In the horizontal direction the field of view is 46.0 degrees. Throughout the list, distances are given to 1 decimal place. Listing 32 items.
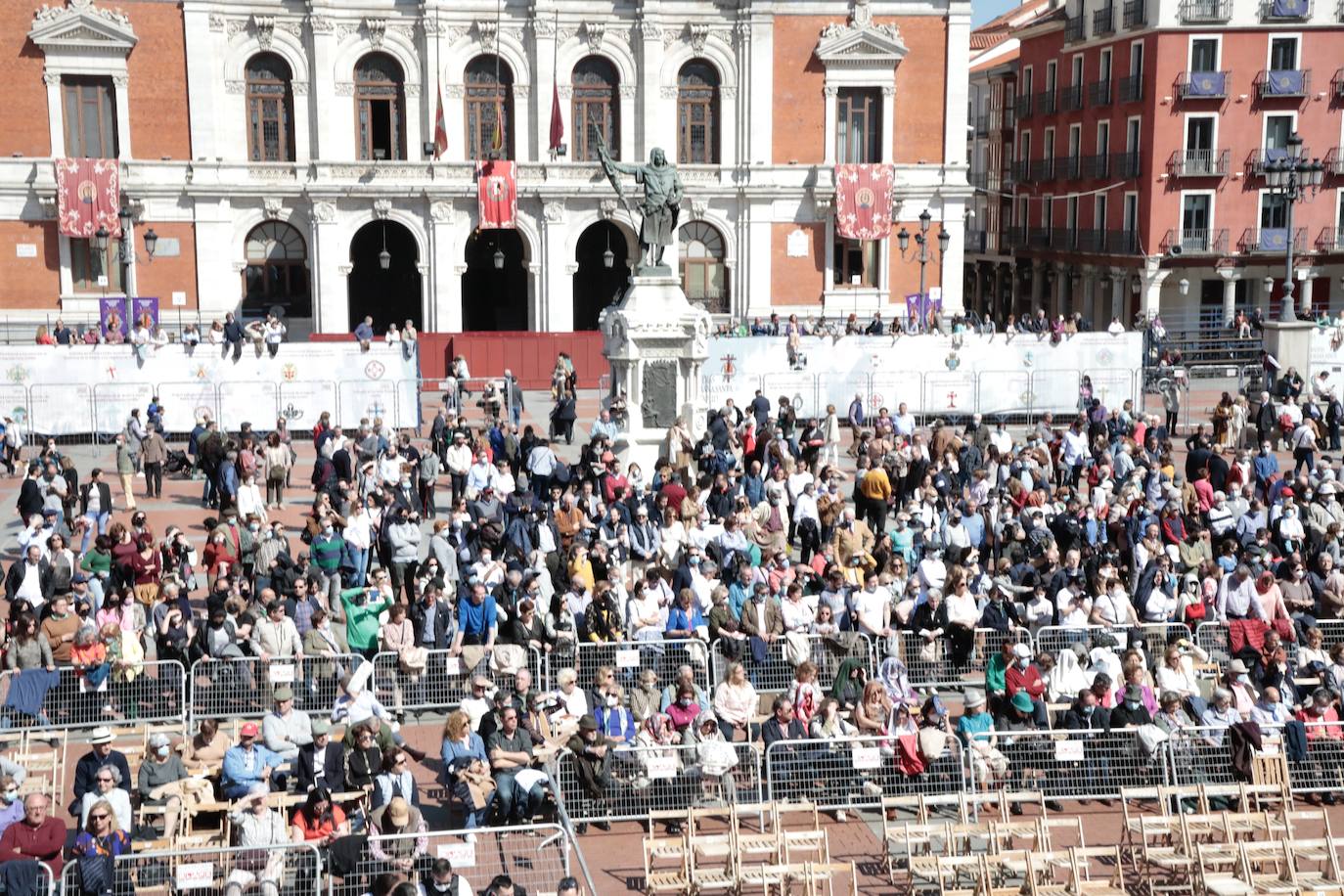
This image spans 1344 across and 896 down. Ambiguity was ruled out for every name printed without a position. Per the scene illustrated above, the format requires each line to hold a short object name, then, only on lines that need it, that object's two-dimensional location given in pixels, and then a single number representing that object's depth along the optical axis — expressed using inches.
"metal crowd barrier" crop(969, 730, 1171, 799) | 580.1
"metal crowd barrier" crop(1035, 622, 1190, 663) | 685.3
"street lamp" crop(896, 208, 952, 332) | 1735.6
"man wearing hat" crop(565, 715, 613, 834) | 559.5
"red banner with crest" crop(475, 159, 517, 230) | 1892.2
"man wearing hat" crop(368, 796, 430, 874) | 466.0
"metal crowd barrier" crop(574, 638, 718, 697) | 656.4
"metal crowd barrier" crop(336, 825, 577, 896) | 469.4
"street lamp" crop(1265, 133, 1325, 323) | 1393.9
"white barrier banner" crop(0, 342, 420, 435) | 1272.1
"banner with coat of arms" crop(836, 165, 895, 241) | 1958.7
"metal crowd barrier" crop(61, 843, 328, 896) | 457.7
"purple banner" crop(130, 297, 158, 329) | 1727.4
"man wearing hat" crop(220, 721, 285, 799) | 531.8
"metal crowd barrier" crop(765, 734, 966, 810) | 567.8
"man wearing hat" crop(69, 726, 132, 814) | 507.8
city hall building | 1851.6
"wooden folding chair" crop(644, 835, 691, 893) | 494.9
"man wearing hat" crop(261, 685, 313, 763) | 562.9
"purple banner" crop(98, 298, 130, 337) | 1625.2
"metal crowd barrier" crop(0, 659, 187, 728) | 617.9
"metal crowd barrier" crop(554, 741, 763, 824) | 560.1
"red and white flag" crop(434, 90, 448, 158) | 1841.8
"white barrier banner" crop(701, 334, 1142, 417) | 1371.8
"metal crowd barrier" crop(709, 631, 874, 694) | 668.7
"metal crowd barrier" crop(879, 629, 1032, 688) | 690.8
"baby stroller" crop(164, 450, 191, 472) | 1157.7
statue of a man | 1128.2
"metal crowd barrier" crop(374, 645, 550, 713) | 652.7
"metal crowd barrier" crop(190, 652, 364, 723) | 631.2
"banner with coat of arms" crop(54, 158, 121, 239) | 1824.6
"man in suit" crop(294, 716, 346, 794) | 527.8
